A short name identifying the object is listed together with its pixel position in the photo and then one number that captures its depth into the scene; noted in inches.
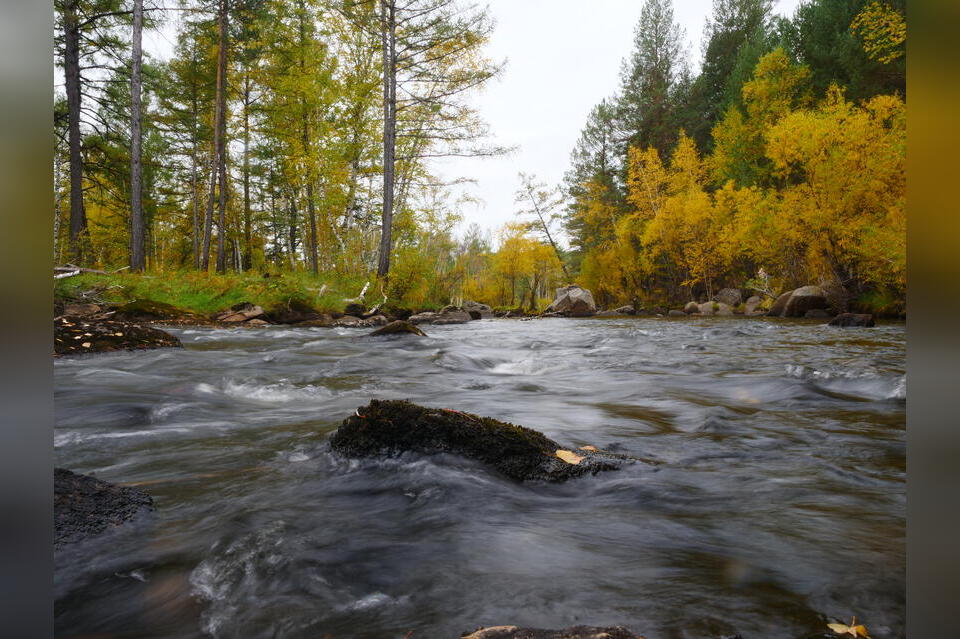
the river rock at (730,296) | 1093.8
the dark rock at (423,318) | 691.8
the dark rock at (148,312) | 466.0
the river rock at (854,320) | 559.8
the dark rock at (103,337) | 294.2
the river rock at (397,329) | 439.2
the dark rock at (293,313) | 565.0
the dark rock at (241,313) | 528.2
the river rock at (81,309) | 419.1
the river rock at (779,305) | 822.5
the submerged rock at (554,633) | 50.6
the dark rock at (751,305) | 986.7
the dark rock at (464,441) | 118.3
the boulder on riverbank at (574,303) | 1194.6
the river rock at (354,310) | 621.0
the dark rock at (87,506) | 85.3
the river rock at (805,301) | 778.8
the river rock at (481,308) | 1127.5
